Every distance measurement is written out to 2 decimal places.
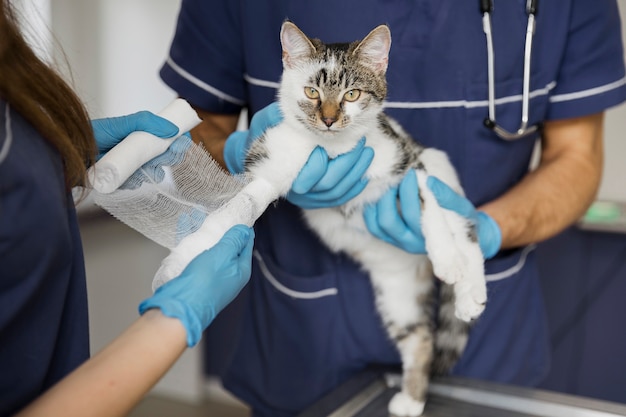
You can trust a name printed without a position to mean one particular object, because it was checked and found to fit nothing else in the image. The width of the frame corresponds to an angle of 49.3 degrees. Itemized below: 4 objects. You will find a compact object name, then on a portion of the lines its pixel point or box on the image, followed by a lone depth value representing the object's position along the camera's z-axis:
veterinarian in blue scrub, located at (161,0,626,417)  1.23
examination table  1.12
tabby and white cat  1.07
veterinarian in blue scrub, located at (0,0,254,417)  0.66
